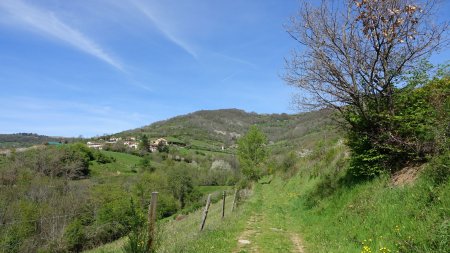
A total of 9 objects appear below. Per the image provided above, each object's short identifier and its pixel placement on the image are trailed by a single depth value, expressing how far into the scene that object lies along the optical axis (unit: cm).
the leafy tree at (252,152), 4562
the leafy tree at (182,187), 8444
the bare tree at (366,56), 1183
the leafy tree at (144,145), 14112
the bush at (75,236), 3916
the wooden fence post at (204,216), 1355
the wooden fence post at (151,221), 782
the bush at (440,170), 845
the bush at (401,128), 1087
